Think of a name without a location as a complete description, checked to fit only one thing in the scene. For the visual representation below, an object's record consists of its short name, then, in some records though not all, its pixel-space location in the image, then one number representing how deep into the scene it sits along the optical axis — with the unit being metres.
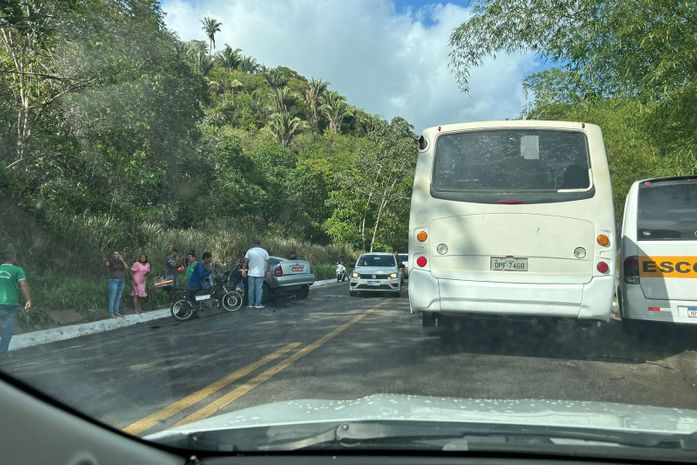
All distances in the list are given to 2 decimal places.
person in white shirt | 16.33
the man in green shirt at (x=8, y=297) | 9.25
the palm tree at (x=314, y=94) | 79.00
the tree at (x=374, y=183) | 45.75
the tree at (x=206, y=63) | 74.04
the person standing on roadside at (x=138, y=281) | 15.89
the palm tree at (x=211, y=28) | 82.49
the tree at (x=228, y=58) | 88.75
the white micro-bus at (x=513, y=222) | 7.93
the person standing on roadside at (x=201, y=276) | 15.48
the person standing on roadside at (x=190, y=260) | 18.42
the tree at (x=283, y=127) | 65.94
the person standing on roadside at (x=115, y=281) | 14.75
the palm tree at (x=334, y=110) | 77.75
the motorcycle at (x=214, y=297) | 14.67
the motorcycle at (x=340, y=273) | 36.38
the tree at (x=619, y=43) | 10.14
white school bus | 8.64
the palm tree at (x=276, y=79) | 83.00
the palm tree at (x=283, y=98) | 76.44
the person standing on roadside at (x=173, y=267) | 17.39
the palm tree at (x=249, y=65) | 91.19
